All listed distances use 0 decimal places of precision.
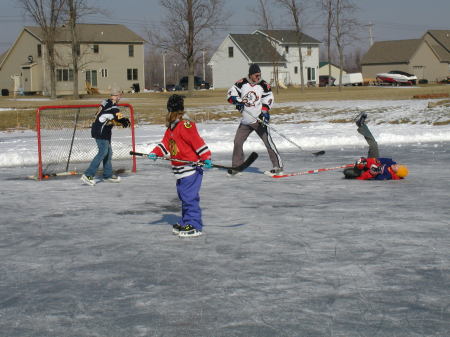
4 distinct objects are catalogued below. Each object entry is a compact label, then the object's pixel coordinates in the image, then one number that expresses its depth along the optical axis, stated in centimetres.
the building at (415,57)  8750
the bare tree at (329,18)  5403
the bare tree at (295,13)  5094
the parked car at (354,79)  7831
